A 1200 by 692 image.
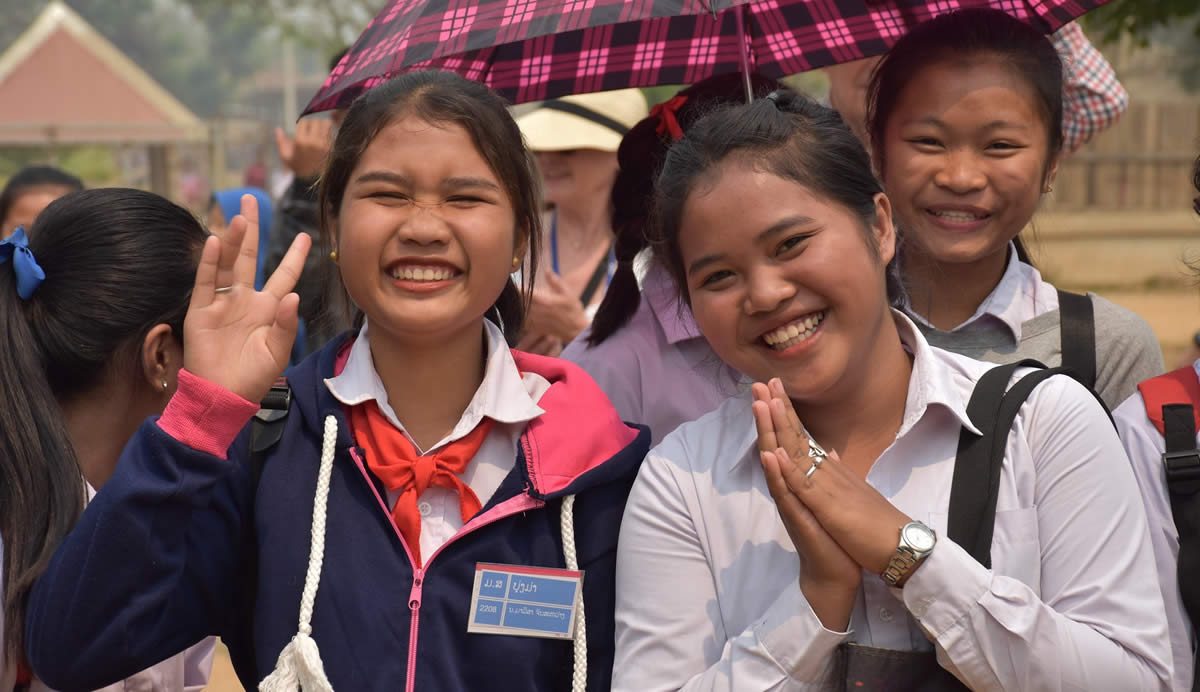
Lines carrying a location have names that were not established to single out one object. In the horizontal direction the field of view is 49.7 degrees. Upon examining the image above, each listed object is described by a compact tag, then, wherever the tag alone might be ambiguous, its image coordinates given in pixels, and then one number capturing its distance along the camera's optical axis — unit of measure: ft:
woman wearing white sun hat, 16.83
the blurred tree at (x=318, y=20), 93.45
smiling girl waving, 7.37
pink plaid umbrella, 9.91
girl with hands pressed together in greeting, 6.68
